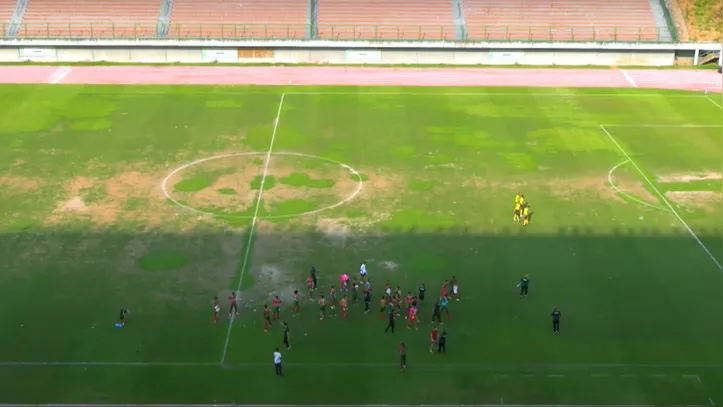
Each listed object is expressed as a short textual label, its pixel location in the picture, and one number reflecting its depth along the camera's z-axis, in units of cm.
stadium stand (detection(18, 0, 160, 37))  8719
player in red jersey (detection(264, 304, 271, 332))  3928
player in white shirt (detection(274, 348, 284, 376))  3581
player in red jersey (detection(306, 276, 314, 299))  4212
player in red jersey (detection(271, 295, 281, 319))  4000
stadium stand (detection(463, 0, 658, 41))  8806
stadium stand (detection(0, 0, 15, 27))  8825
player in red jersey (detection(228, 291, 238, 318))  4003
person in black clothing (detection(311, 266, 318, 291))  4234
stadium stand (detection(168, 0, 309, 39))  8819
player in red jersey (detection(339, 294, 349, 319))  4022
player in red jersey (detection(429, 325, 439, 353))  3775
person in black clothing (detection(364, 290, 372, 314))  4062
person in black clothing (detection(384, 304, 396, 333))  3912
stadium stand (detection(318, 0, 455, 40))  8816
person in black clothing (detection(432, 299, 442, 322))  3995
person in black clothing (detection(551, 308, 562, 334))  3897
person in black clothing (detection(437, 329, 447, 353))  3759
